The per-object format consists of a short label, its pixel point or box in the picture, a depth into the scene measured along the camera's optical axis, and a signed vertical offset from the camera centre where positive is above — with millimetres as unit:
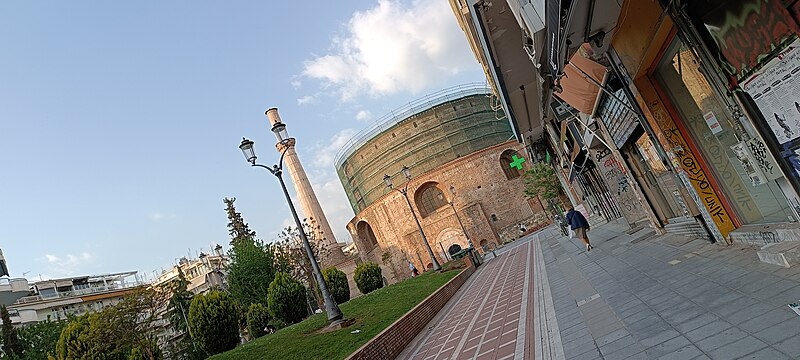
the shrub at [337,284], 23594 +749
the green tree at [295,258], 33844 +4062
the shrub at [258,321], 23828 +742
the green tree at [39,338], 29848 +5620
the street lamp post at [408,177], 24747 +4421
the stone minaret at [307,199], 54062 +11494
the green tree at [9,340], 28636 +5898
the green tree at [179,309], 39062 +4806
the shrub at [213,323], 17125 +1125
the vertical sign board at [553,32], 5395 +1841
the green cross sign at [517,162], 20036 +2115
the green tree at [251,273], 33375 +4200
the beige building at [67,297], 45825 +12208
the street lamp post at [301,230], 11844 +2013
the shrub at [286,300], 20812 +946
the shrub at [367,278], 25734 +463
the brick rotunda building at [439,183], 47938 +6615
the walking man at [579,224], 13719 -837
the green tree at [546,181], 35972 +1722
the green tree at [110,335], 14484 +2085
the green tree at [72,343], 14281 +2100
